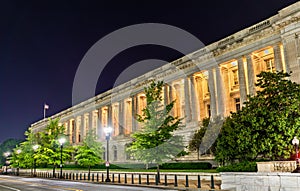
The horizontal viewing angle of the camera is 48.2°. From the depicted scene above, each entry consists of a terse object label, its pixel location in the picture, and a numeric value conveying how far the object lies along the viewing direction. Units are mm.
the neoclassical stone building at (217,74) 40406
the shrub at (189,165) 39031
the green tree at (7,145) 147450
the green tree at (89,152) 51522
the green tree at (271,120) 24078
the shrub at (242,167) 22491
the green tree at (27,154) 70812
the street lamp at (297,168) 18372
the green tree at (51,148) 57500
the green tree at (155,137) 33688
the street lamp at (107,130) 36312
